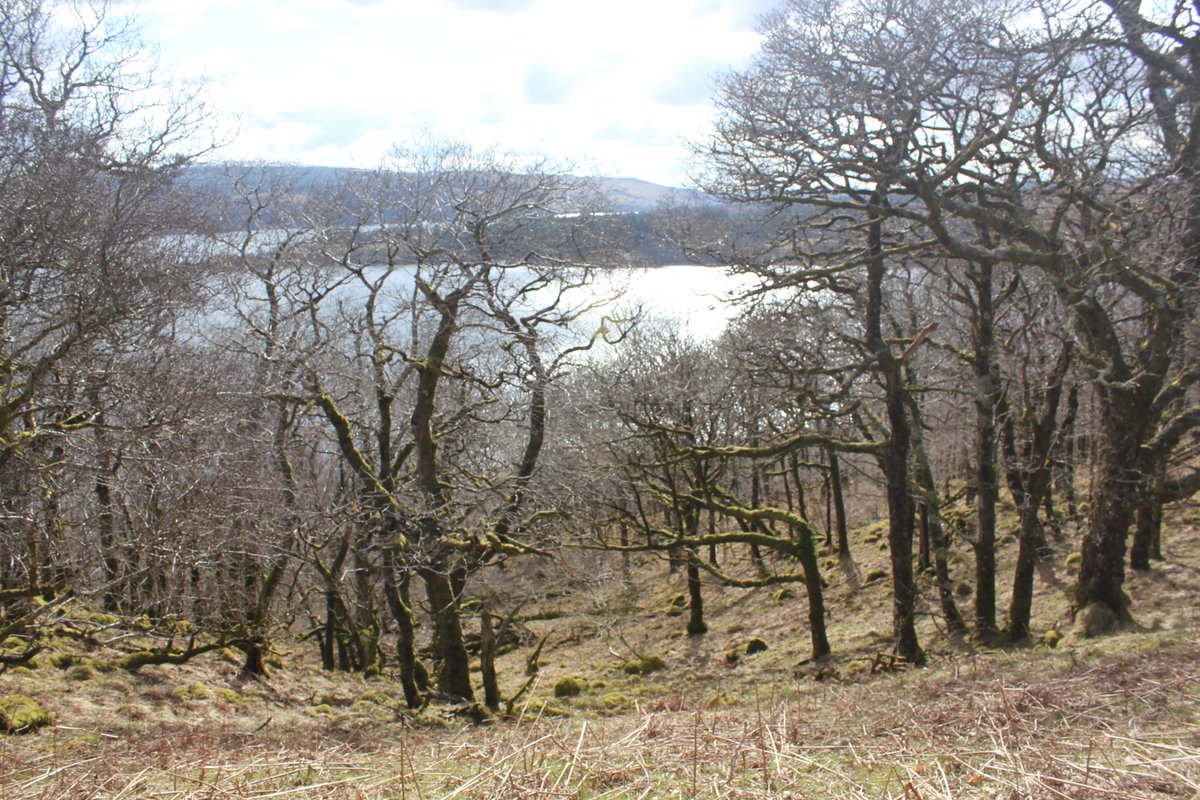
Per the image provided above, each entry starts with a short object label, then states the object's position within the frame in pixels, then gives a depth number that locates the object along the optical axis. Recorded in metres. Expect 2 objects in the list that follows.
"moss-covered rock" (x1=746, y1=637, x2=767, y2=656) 16.44
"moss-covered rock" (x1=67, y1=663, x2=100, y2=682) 9.94
